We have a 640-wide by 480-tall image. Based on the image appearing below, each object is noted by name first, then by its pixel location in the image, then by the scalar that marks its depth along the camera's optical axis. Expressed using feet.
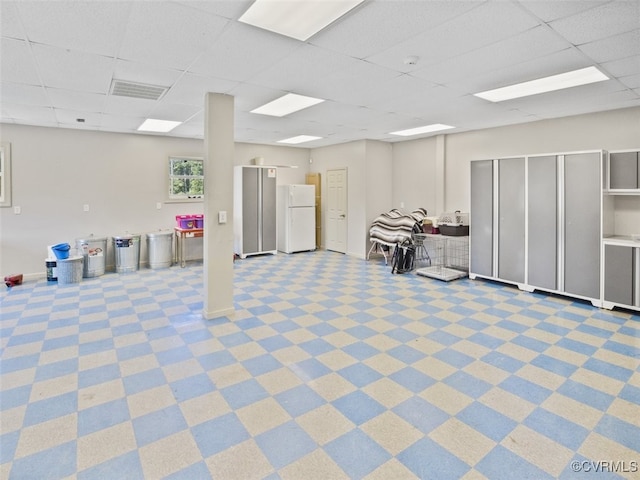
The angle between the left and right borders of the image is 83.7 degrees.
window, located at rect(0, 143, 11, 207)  18.70
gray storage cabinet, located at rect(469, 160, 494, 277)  17.99
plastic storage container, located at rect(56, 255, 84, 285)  18.07
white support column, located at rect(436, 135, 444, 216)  22.74
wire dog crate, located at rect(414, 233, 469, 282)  19.77
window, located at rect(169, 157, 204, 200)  24.07
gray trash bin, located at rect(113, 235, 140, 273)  20.76
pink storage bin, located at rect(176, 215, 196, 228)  23.11
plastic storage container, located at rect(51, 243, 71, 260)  18.33
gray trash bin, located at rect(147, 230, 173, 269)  22.00
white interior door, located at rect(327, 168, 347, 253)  27.09
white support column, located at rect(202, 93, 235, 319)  12.83
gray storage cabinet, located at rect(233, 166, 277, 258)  25.58
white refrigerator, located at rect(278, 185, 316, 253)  27.35
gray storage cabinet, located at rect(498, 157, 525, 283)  16.79
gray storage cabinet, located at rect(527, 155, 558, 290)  15.62
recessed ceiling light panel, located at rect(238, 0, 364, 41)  7.20
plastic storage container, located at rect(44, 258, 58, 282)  18.62
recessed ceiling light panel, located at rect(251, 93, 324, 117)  14.24
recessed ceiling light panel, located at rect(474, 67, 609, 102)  11.43
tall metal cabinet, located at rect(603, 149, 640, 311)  13.43
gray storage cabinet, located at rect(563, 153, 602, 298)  14.38
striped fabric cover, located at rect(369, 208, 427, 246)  21.67
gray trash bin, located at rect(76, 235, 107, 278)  19.69
